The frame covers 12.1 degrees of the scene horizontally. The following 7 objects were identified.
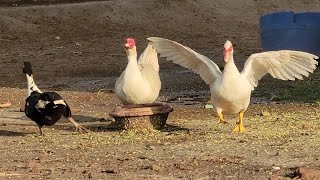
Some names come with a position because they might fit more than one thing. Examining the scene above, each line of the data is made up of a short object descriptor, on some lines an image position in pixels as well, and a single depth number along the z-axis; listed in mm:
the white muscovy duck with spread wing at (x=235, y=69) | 15883
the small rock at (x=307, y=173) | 11626
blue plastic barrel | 28015
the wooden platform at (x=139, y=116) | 16450
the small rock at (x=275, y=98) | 21284
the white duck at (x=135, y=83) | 17435
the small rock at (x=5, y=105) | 20847
